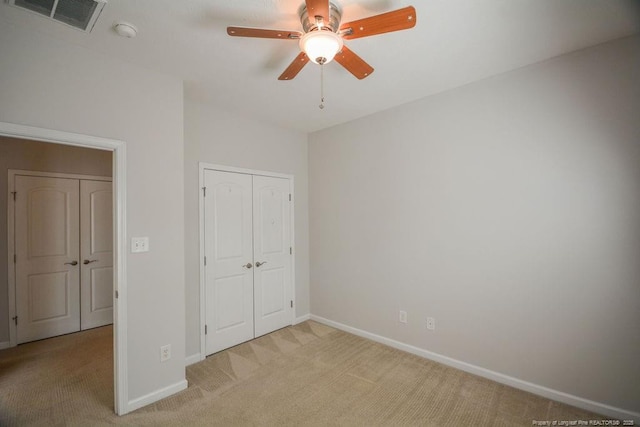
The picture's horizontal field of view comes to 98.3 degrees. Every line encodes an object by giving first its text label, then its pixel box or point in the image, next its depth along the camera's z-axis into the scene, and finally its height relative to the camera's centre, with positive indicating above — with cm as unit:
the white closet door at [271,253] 350 -48
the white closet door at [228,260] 305 -49
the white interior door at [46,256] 332 -46
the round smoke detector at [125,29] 176 +123
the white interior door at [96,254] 376 -48
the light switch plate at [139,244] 216 -20
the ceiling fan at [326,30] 135 +97
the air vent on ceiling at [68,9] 159 +125
